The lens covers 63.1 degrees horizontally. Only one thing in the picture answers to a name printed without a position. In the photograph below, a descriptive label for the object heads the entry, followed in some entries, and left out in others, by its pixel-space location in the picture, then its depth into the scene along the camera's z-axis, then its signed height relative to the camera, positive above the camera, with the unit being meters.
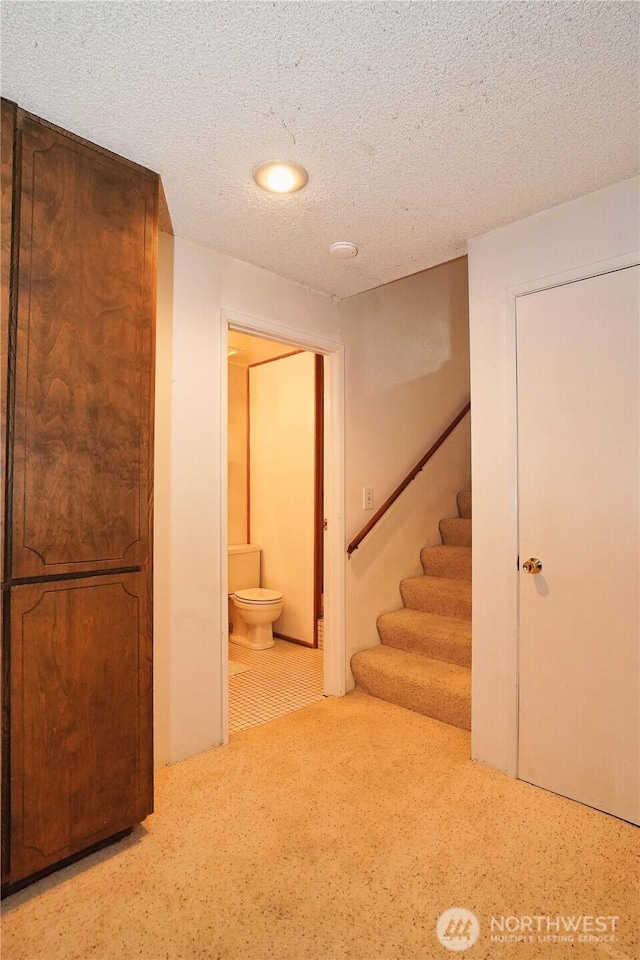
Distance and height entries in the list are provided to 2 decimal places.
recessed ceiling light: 1.83 +1.15
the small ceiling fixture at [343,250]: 2.40 +1.14
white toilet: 3.97 -0.84
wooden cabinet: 1.52 -0.01
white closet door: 1.91 -0.18
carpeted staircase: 2.71 -0.91
